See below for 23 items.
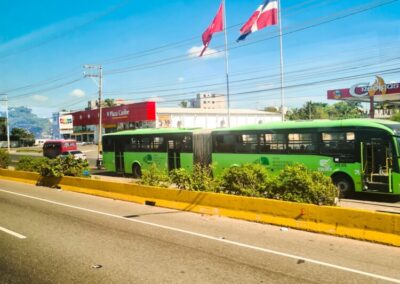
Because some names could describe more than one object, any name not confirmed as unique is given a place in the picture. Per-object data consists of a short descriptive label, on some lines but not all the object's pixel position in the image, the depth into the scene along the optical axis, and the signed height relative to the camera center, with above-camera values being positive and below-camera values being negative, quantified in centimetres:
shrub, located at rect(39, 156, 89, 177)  2019 -104
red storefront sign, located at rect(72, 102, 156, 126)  6519 +601
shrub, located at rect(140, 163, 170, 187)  1480 -127
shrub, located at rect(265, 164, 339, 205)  1038 -129
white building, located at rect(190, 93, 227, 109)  17025 +1828
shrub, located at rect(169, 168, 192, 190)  1348 -121
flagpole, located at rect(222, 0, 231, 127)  3690 +606
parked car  4030 -65
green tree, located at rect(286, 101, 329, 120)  12231 +918
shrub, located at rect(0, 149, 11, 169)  3022 -72
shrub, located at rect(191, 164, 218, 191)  1301 -129
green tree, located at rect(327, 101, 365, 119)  16012 +1352
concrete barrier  851 -192
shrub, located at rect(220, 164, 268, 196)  1198 -120
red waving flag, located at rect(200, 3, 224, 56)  3162 +953
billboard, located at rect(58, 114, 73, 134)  7527 +472
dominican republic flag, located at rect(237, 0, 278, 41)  2762 +892
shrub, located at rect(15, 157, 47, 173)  2363 -94
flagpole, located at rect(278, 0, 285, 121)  3158 +859
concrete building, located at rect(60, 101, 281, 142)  6700 +531
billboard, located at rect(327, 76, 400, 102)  4906 +616
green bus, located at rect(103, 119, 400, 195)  1462 -33
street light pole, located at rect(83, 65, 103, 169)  3347 -80
